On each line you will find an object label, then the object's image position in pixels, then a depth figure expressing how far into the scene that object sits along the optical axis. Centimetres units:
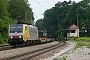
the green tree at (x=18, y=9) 9612
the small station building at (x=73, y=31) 9619
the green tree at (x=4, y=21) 6063
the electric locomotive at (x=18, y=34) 3600
